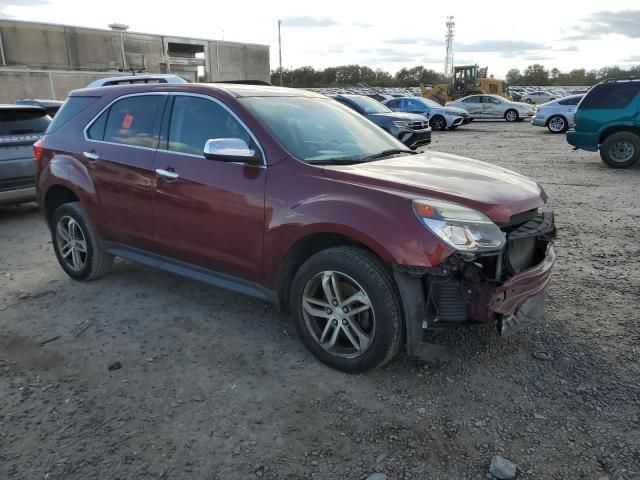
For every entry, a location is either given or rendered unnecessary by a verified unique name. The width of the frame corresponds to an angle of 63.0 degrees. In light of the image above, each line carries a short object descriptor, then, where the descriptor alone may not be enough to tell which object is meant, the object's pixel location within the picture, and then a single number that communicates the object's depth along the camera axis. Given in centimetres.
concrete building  2819
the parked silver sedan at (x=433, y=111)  2350
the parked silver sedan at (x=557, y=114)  2039
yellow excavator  3238
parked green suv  1072
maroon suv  300
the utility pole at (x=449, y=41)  7944
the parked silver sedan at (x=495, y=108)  2703
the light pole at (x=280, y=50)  6100
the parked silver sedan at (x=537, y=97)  3749
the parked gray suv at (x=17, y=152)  714
